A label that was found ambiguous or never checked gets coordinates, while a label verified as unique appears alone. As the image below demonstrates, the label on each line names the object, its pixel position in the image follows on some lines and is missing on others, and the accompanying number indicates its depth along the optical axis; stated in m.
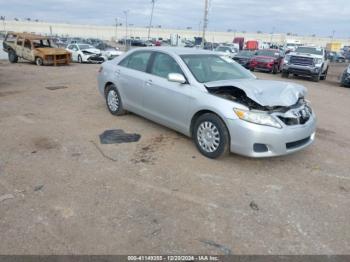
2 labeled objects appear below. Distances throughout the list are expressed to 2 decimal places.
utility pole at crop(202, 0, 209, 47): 33.18
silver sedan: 4.33
